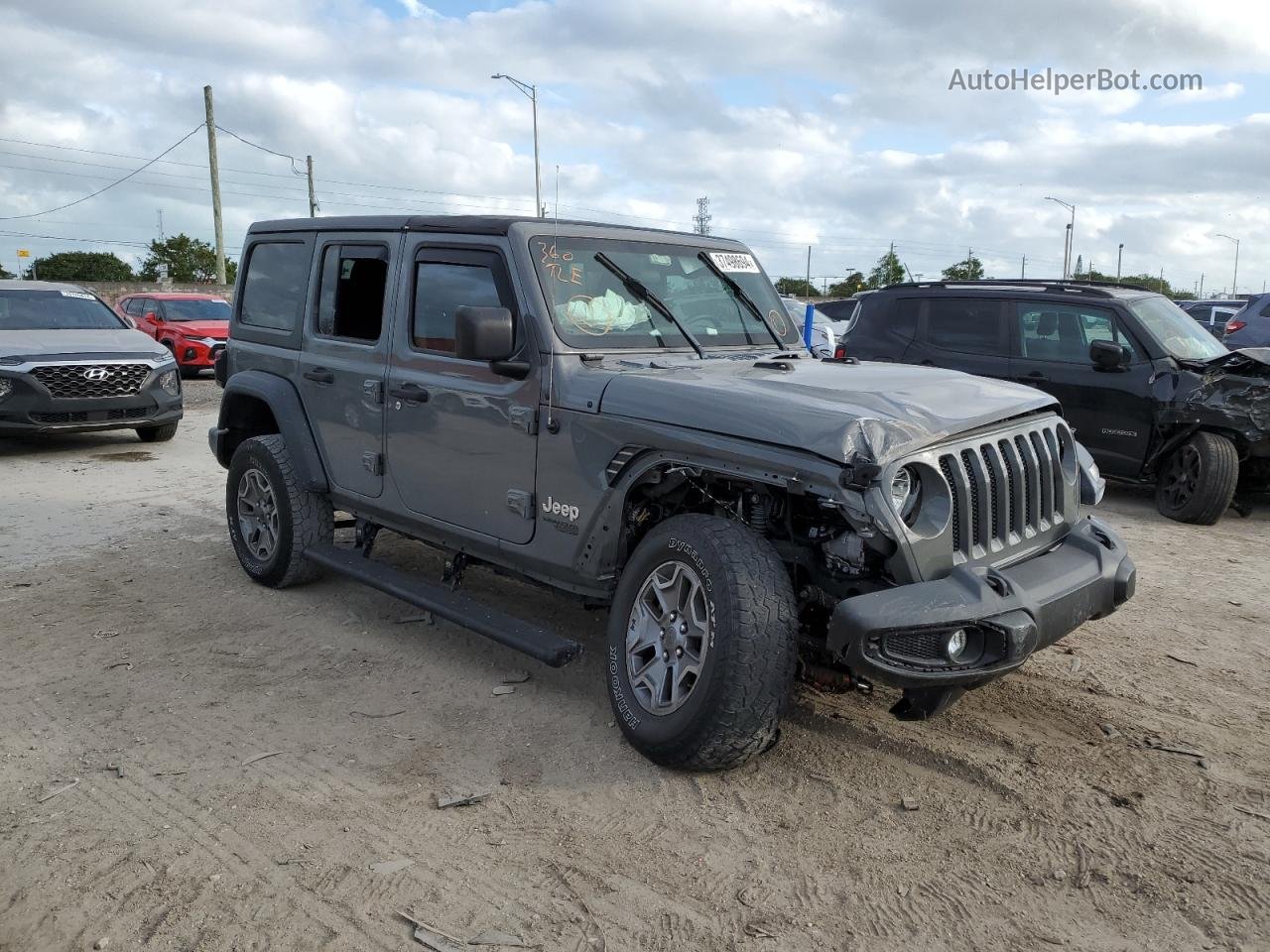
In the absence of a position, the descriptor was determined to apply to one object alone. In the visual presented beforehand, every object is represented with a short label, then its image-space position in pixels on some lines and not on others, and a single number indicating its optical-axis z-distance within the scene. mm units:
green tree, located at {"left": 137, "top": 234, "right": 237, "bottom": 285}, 51375
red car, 18656
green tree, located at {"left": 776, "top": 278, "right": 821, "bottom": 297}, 55738
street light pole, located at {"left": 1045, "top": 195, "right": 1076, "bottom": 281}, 53638
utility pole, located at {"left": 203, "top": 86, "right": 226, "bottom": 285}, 33531
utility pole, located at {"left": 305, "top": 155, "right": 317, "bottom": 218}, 42969
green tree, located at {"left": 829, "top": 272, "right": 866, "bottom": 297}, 54441
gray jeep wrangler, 3348
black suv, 7859
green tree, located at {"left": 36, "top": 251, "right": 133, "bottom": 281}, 58219
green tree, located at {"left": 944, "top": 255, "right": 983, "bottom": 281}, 62562
